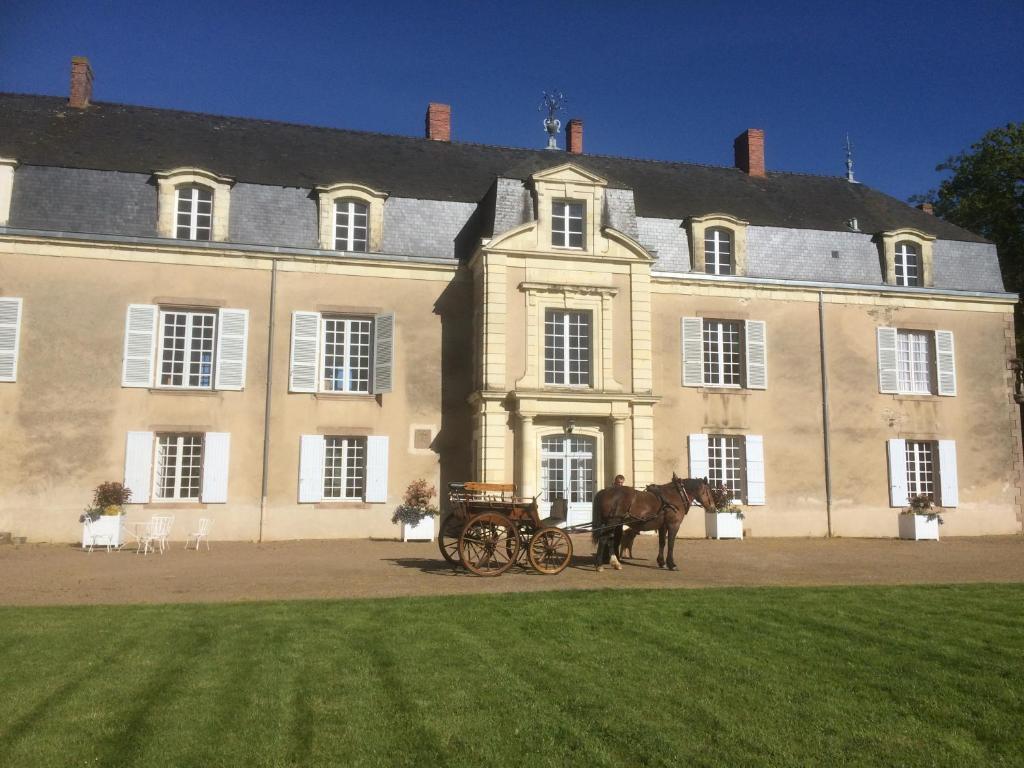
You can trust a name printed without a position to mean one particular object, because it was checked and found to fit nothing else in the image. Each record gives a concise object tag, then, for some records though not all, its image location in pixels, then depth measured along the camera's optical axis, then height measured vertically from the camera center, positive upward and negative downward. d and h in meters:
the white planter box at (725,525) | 17.11 -0.64
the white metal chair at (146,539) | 13.69 -0.78
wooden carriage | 10.59 -0.49
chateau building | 15.98 +3.04
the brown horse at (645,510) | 11.30 -0.24
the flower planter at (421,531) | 15.73 -0.72
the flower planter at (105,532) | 14.45 -0.70
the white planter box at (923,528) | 17.56 -0.70
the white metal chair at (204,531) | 15.07 -0.71
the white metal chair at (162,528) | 13.81 -0.64
